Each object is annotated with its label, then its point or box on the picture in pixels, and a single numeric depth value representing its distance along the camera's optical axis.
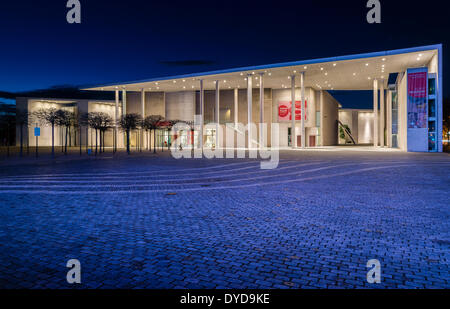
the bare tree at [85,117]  37.06
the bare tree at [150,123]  40.22
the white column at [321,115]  52.31
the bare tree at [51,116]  29.42
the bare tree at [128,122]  36.61
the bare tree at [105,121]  36.12
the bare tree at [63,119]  30.86
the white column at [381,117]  40.06
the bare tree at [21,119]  31.67
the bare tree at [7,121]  30.05
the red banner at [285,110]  48.69
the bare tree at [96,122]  36.12
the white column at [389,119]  43.47
